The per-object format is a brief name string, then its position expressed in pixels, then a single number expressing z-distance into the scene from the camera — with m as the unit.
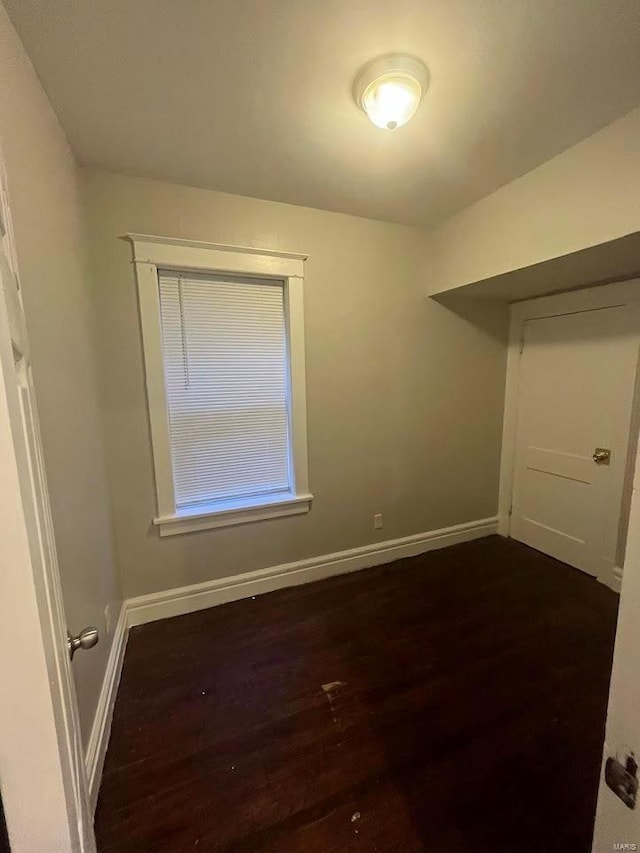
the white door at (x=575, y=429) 2.46
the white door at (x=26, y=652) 0.53
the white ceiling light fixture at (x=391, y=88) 1.29
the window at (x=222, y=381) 2.11
